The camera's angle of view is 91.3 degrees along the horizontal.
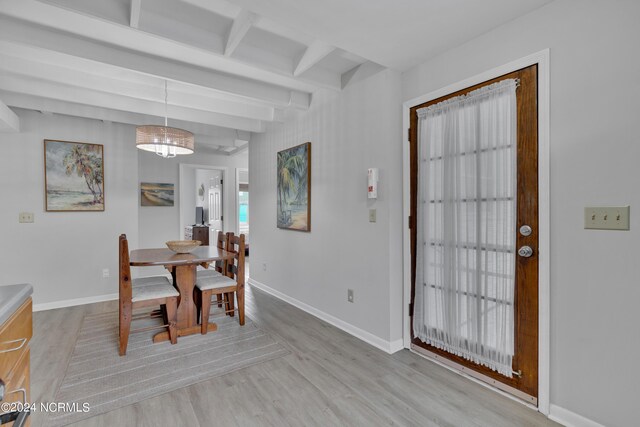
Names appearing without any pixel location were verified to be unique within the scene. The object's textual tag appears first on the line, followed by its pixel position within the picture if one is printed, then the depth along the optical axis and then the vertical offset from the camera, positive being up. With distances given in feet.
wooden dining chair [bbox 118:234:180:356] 8.22 -2.40
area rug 6.49 -3.86
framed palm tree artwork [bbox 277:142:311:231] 11.82 +0.91
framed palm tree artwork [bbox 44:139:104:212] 12.32 +1.44
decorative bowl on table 10.17 -1.15
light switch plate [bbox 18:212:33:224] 11.89 -0.22
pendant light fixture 9.51 +2.24
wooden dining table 9.27 -2.12
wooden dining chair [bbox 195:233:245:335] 9.67 -2.39
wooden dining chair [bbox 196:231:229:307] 10.91 -2.20
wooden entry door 6.11 -0.65
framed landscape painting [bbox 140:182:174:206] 18.15 +1.01
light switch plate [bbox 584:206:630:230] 5.08 -0.14
